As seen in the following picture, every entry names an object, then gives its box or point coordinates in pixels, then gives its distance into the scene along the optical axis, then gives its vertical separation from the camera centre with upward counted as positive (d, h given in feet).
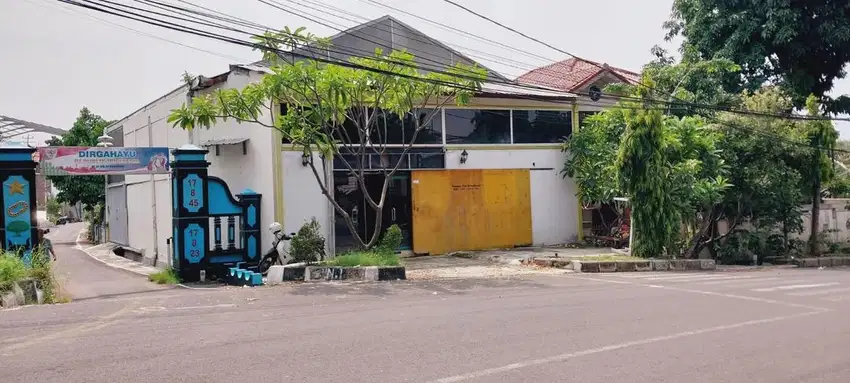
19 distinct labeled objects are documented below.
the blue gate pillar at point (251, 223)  54.80 -1.63
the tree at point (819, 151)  66.90 +3.47
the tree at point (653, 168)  56.03 +2.05
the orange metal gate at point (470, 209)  62.80 -1.20
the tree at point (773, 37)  88.53 +19.75
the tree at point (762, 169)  62.28 +1.74
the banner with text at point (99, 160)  50.34 +3.46
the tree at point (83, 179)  125.70 +5.08
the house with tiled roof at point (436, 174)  57.41 +2.20
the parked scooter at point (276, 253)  52.34 -3.88
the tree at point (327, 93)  42.78 +6.99
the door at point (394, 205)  61.16 -0.57
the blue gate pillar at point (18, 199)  44.50 +0.62
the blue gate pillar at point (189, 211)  50.08 -0.54
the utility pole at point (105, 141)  67.41 +6.42
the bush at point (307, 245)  51.42 -3.31
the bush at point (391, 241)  49.49 -3.01
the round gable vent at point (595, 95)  69.99 +10.08
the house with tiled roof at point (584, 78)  74.43 +15.41
